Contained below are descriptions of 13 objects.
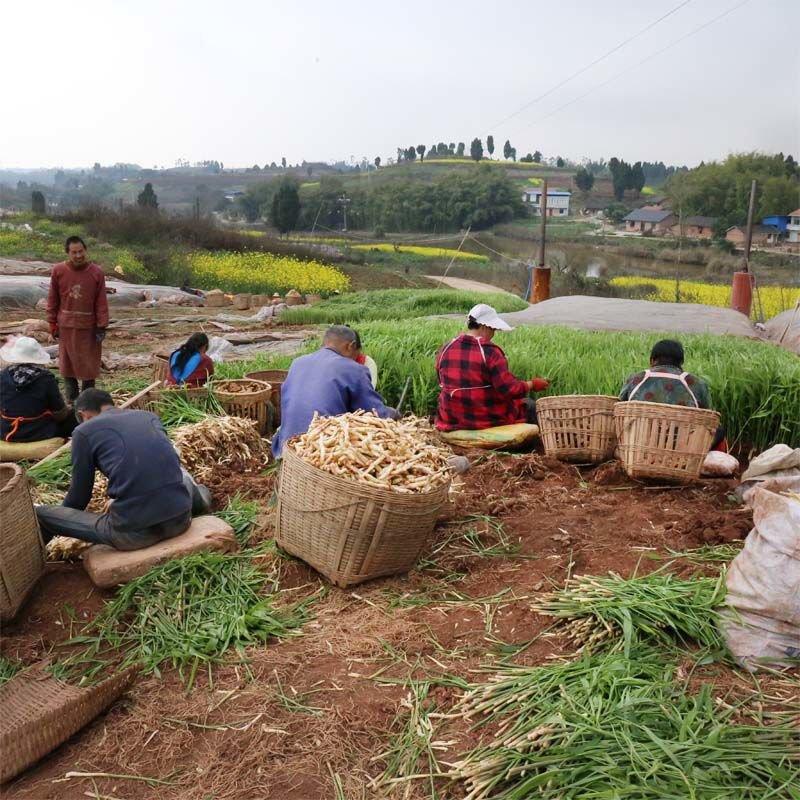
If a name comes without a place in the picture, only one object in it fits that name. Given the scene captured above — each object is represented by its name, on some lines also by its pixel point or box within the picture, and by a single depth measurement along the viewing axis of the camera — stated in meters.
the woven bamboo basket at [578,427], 5.18
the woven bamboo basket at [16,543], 3.52
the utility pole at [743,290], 14.26
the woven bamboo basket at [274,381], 6.44
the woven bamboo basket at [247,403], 6.09
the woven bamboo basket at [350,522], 3.48
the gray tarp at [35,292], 13.99
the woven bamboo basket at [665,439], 4.54
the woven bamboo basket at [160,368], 7.08
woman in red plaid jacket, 5.61
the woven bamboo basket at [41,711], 2.61
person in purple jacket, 4.36
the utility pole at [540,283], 16.81
